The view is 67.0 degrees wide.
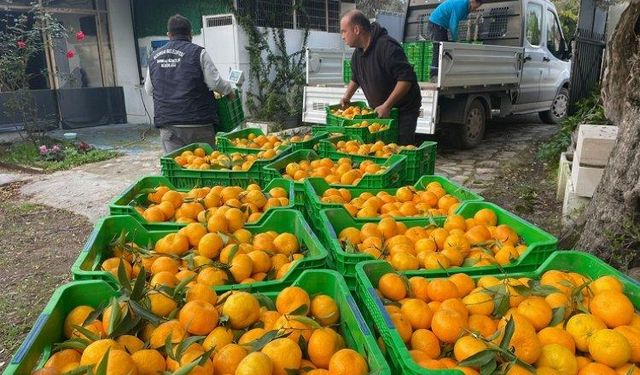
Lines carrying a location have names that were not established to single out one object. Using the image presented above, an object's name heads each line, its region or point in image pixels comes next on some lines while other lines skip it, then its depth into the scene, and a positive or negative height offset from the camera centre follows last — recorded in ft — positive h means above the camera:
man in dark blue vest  15.07 -0.61
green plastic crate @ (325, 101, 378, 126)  16.42 -1.72
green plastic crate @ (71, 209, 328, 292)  5.97 -2.47
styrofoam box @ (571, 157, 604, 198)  14.15 -3.42
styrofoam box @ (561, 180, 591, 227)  14.74 -4.33
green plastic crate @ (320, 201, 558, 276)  6.34 -2.52
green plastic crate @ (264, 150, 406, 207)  9.84 -2.31
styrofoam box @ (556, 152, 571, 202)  17.94 -4.28
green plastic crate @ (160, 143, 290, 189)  10.81 -2.38
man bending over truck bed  24.13 +2.17
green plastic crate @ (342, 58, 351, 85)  26.49 -0.38
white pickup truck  23.79 -0.44
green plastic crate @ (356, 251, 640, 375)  4.33 -2.54
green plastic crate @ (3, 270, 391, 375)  4.35 -2.52
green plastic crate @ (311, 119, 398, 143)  14.61 -2.01
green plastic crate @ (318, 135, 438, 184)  11.72 -2.27
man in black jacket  15.39 -0.24
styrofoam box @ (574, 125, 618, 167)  13.97 -2.45
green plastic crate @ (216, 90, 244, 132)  16.76 -1.60
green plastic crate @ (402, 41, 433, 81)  24.23 +0.37
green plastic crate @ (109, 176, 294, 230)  8.01 -2.37
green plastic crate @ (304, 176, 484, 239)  8.29 -2.47
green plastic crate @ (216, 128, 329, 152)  13.25 -2.10
